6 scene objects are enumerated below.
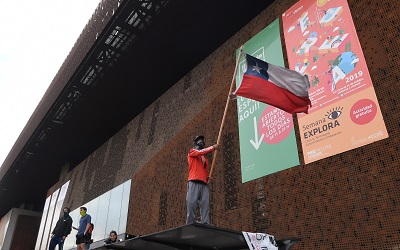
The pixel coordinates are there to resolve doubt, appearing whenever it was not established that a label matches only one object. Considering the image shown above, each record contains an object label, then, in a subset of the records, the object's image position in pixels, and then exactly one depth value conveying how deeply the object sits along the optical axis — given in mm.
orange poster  6758
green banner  8188
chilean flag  6273
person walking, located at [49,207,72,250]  9617
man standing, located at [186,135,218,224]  5527
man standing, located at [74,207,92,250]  9242
